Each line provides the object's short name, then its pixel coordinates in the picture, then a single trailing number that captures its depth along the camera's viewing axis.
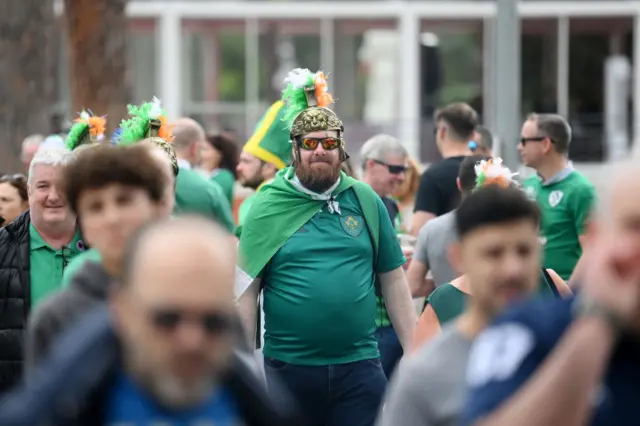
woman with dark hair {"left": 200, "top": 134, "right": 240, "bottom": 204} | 25.39
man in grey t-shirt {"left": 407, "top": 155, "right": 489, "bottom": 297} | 16.12
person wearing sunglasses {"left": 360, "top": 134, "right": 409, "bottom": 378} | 19.11
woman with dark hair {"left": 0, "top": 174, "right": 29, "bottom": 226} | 17.17
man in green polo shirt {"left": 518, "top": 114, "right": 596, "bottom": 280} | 18.64
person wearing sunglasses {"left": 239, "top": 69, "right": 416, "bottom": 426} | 13.86
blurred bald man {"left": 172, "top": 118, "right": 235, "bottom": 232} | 16.55
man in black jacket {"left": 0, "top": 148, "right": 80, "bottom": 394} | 12.72
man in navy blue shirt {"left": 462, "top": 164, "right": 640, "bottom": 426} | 5.37
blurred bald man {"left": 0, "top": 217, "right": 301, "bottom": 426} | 5.65
